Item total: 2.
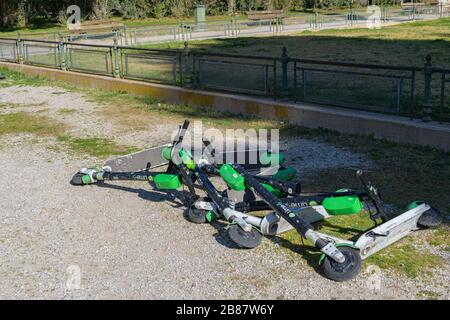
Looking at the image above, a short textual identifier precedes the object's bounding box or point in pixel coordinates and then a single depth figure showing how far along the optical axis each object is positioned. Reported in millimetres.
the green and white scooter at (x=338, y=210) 5043
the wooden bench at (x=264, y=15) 32562
